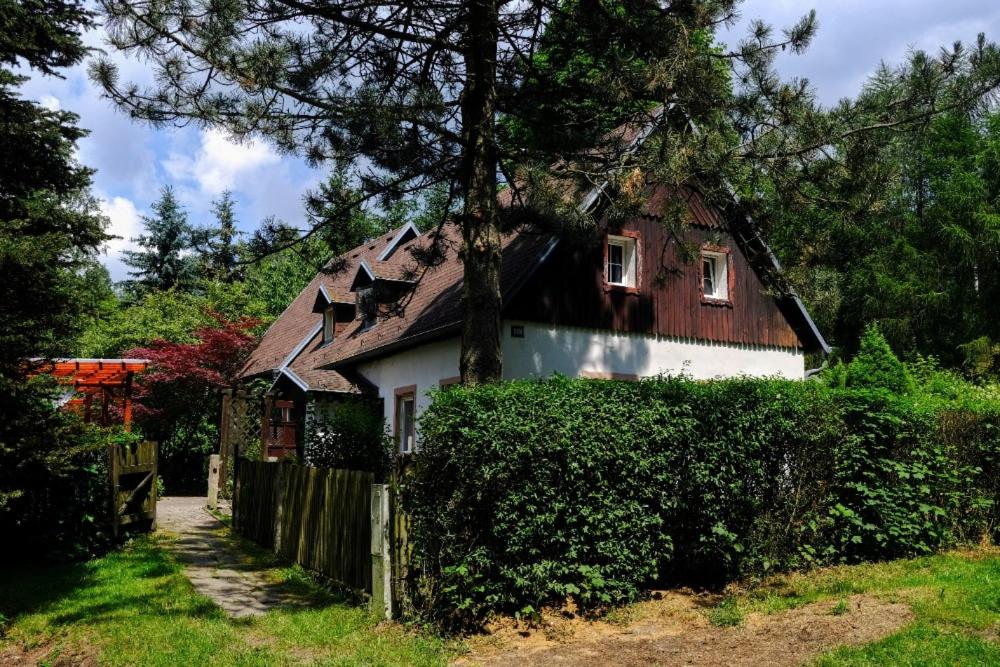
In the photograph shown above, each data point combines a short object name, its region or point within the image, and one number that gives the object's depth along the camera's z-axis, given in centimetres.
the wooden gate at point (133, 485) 1271
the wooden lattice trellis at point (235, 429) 2017
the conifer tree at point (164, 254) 4384
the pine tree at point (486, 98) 931
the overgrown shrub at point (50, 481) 927
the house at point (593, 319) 1481
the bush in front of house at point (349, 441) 1145
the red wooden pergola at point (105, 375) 1598
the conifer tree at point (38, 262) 915
